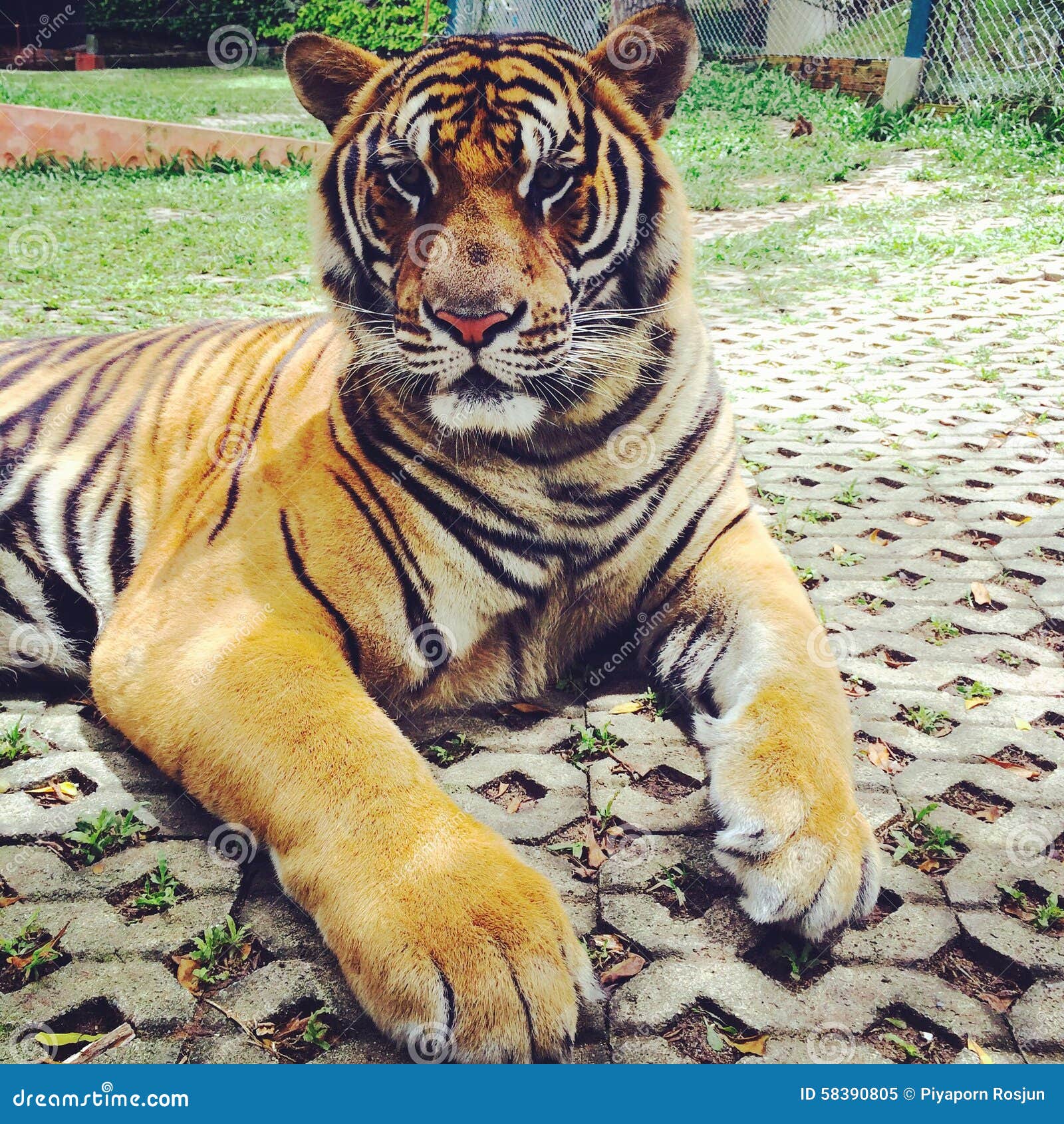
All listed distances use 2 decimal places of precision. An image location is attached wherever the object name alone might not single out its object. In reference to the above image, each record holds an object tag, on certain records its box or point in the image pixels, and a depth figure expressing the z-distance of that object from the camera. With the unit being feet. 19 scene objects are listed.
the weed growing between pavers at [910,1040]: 3.27
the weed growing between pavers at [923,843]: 3.75
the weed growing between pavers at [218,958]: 3.44
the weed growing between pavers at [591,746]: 4.14
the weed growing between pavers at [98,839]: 3.79
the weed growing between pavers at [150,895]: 3.63
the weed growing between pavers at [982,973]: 3.40
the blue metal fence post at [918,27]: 25.50
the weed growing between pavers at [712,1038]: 3.28
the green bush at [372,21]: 46.17
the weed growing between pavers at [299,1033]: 3.29
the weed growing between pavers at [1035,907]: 3.56
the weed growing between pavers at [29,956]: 3.45
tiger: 3.61
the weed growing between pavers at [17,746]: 4.16
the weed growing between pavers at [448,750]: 4.12
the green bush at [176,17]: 51.66
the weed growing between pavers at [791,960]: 3.44
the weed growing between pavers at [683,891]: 3.61
